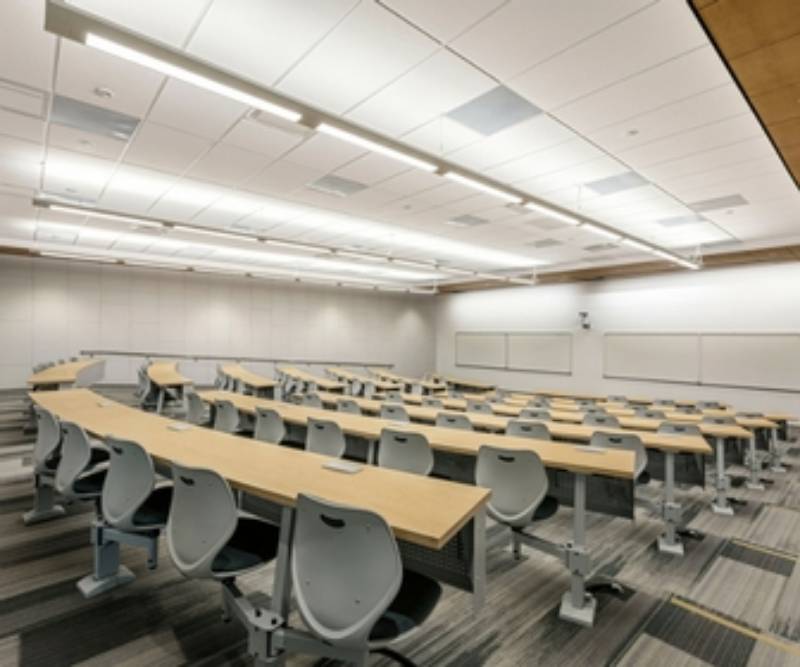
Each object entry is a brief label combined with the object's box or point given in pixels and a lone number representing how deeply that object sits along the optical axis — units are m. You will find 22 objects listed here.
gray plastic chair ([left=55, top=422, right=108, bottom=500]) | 2.62
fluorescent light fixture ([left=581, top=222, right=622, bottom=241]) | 6.04
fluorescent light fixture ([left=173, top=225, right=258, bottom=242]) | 6.41
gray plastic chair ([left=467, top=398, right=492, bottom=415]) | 5.89
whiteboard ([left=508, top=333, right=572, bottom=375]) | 12.57
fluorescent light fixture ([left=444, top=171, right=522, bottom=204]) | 4.06
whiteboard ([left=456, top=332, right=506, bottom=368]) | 14.30
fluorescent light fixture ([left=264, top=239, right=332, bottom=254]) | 7.29
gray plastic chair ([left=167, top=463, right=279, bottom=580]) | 1.77
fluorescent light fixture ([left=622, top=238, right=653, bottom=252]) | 7.00
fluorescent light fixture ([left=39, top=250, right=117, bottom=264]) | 9.85
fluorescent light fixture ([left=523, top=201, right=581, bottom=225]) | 5.02
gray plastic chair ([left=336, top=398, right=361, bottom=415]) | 5.32
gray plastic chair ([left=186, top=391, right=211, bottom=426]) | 5.40
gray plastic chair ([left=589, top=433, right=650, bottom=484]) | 3.54
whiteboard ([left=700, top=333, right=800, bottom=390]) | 8.83
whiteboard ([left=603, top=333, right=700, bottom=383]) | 10.18
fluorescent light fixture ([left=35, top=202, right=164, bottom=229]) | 5.41
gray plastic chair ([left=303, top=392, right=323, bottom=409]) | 5.96
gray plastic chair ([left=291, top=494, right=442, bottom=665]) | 1.42
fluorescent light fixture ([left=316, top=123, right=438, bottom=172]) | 3.15
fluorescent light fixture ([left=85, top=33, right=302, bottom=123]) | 2.18
